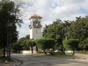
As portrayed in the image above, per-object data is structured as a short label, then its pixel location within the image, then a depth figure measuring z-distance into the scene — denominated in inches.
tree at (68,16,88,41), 2920.8
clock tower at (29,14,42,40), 3659.0
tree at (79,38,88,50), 2818.7
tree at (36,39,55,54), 2349.9
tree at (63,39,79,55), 2181.2
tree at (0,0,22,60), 1552.7
